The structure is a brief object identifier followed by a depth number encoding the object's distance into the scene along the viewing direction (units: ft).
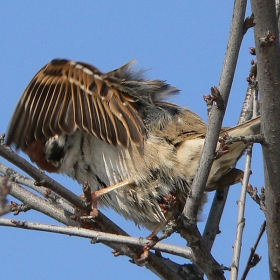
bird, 33.35
